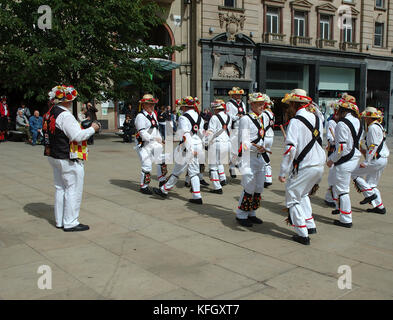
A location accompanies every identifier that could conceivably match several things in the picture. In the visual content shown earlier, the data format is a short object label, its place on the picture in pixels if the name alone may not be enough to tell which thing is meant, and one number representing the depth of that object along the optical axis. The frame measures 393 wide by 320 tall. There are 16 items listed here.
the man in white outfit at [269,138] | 9.01
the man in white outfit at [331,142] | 7.38
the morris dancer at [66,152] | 5.59
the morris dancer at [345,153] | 6.10
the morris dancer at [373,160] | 7.00
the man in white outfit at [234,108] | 9.98
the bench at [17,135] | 19.09
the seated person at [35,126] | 17.69
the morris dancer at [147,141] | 8.31
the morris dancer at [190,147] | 7.48
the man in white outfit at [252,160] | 6.02
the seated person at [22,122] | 18.65
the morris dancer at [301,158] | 5.17
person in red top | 18.36
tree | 17.66
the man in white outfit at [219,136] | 9.09
